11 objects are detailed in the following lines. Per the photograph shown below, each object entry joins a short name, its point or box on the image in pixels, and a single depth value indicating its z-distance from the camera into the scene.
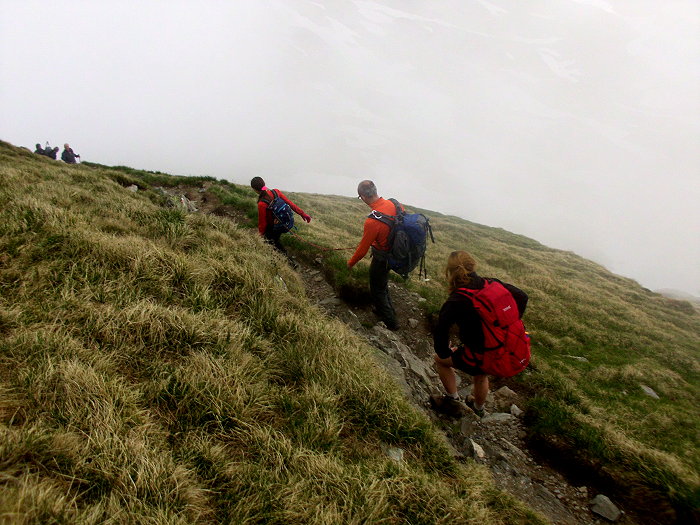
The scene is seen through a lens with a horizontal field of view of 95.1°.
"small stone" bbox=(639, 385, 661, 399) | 8.30
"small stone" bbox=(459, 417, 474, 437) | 5.78
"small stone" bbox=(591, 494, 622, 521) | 4.72
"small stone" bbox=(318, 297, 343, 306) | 9.31
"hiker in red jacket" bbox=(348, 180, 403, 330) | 7.58
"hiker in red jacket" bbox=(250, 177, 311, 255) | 9.84
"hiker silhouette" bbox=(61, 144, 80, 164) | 23.39
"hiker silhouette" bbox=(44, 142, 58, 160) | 21.89
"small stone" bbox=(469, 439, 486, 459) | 5.15
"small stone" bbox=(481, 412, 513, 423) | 6.37
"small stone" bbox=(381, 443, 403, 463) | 3.69
